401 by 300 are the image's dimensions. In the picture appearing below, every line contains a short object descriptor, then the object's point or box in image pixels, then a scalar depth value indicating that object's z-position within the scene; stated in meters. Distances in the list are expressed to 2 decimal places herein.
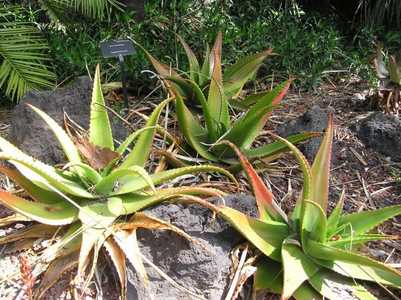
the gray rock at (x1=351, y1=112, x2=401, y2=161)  2.66
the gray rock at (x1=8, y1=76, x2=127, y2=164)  2.29
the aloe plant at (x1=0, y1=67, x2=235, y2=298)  1.85
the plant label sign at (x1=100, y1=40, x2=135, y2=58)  2.61
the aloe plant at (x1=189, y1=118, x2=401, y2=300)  1.83
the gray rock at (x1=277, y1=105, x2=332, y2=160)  2.54
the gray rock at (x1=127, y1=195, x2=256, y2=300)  1.87
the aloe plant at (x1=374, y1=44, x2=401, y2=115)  2.96
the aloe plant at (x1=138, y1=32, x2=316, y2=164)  2.34
